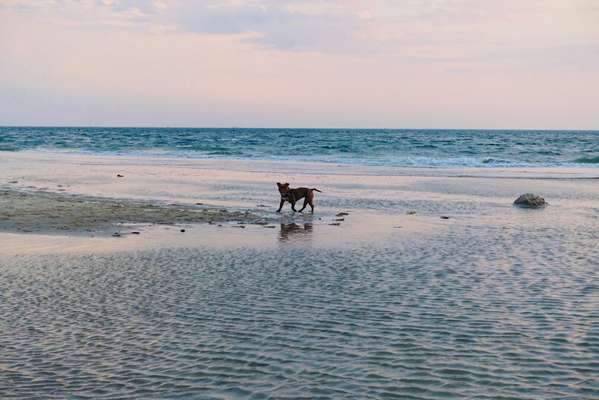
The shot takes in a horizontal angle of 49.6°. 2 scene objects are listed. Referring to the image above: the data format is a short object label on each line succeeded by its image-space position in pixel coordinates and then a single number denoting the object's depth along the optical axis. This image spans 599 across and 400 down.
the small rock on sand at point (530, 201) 21.05
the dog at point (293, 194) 19.38
